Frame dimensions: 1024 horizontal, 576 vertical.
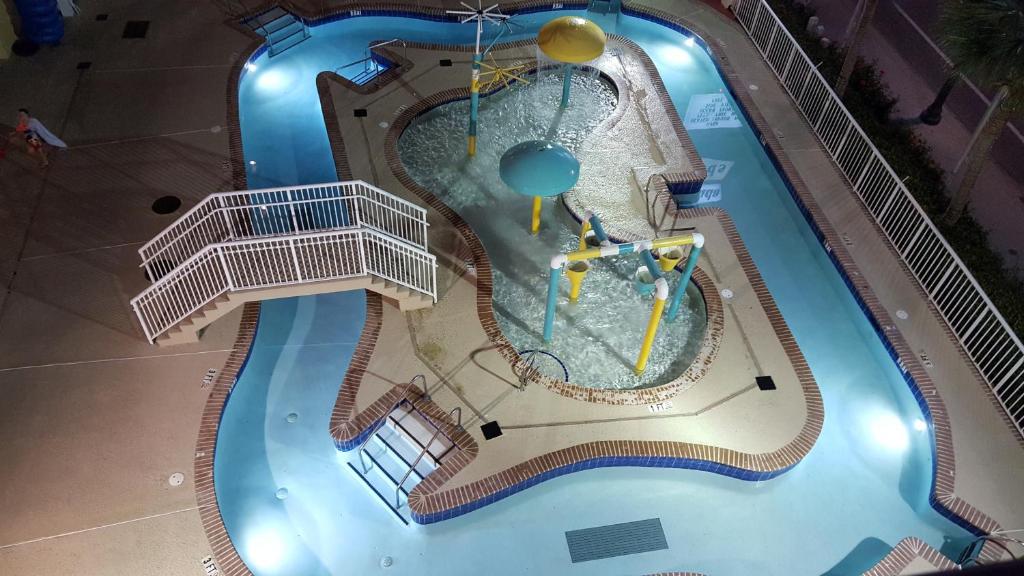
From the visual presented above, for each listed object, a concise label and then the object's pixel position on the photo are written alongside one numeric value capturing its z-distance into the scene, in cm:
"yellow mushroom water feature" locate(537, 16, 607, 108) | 1577
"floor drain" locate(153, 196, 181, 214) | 1461
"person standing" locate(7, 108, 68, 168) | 1512
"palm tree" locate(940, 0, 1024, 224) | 1305
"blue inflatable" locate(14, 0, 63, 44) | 1755
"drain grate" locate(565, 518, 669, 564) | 1125
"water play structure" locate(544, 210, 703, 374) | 1211
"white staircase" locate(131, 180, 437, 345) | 1209
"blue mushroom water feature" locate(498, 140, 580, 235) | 1327
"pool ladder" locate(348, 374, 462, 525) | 1164
